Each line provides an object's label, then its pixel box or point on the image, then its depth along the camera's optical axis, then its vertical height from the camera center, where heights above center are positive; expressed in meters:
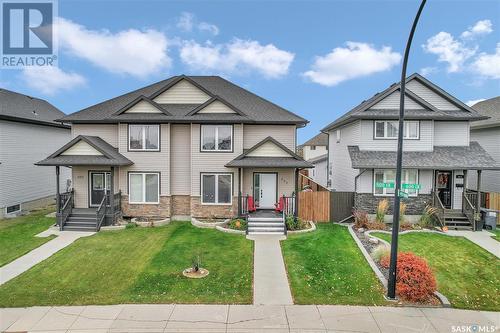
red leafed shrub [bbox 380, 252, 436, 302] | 9.06 -3.35
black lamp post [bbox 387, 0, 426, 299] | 8.94 -1.61
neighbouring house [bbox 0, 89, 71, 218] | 19.64 +0.58
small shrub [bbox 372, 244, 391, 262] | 12.10 -3.40
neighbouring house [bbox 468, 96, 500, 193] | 21.33 +1.58
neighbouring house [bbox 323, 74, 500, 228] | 17.80 +0.60
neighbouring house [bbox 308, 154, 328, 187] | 29.78 -1.01
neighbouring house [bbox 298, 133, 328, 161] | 52.06 +2.36
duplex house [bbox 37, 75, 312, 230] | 17.98 +0.22
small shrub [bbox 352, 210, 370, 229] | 16.94 -3.07
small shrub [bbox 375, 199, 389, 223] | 17.25 -2.61
